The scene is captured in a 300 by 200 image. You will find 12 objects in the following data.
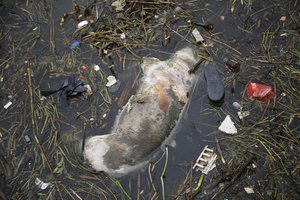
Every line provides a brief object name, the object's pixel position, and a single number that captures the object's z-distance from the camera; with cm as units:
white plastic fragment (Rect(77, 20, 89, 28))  414
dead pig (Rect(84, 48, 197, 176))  318
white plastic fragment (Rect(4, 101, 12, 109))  372
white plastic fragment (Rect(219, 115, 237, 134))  332
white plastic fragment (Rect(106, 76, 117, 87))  375
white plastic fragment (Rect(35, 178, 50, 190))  324
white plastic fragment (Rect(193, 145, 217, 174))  316
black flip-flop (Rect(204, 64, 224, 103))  349
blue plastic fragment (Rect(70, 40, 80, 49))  403
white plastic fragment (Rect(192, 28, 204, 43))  386
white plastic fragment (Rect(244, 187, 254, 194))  301
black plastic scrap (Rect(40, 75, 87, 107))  367
